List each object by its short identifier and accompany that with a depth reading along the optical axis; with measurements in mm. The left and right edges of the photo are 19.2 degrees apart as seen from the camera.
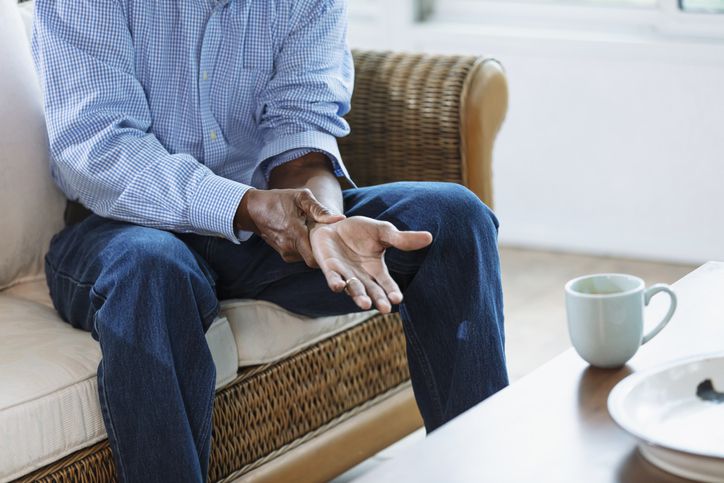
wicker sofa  3114
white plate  2359
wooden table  2367
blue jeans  2834
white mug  2577
